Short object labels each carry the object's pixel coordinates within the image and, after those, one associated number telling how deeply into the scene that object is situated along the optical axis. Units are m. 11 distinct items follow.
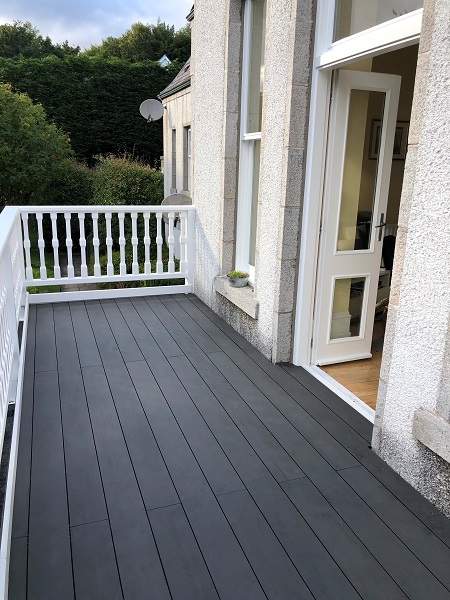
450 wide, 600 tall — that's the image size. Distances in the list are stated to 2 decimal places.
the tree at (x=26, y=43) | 31.42
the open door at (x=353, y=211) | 3.30
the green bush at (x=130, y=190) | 8.71
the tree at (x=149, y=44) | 32.41
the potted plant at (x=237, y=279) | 4.34
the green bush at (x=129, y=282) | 6.87
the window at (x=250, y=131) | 4.05
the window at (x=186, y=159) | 10.71
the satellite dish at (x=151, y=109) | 12.06
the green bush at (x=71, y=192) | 12.52
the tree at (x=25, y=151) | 11.04
